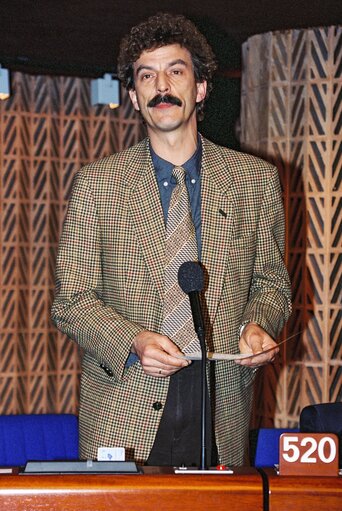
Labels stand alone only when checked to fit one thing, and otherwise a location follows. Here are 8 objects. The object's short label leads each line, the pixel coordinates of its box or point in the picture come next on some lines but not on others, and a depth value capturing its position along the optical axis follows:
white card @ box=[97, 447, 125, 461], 3.58
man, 4.01
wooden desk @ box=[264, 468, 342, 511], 3.45
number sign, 3.50
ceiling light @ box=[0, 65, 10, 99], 8.27
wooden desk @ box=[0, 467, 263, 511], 3.42
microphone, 3.64
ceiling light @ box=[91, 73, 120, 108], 8.84
